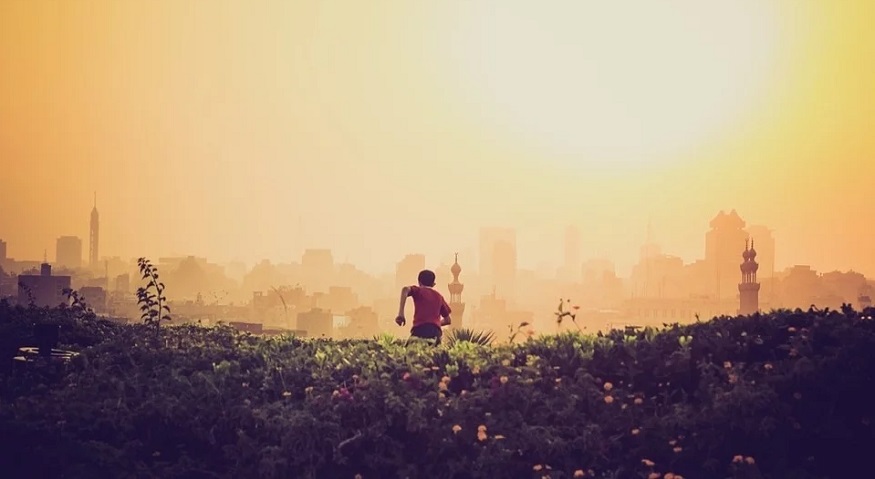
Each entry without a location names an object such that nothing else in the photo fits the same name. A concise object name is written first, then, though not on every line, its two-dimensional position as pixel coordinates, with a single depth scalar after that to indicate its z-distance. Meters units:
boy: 14.48
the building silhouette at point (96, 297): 65.25
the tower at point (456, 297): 43.38
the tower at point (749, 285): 57.34
